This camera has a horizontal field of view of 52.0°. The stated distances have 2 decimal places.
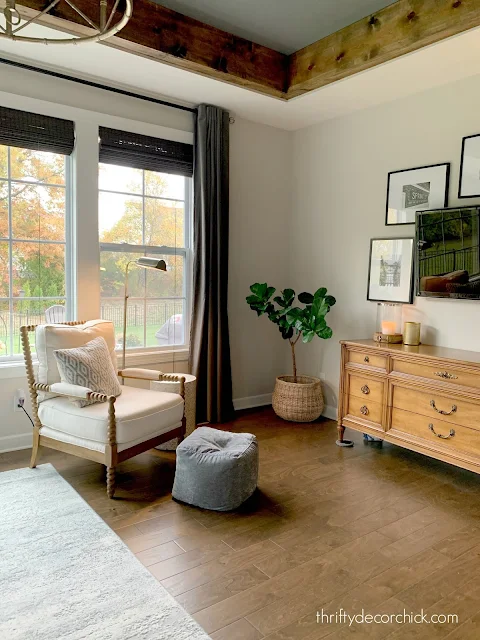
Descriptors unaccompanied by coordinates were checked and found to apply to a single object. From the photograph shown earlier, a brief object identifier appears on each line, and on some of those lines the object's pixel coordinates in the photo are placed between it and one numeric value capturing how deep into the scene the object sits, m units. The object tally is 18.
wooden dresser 2.94
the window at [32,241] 3.42
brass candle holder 3.54
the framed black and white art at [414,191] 3.58
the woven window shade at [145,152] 3.73
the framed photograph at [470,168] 3.35
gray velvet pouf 2.62
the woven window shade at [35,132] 3.29
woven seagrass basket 4.24
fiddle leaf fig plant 4.07
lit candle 3.71
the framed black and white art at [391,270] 3.81
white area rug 1.76
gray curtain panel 4.12
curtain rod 3.29
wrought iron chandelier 1.54
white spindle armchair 2.77
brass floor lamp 3.45
